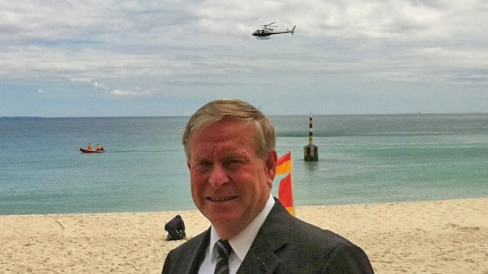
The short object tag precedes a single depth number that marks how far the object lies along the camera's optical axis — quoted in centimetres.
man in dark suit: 156
